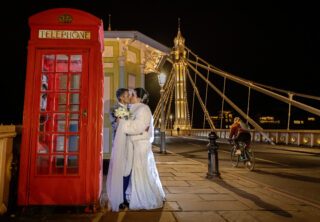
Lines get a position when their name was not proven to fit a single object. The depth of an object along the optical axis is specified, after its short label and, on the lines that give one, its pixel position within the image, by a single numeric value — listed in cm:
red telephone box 486
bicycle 1069
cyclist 1126
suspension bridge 2438
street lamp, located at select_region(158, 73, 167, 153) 1605
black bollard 864
